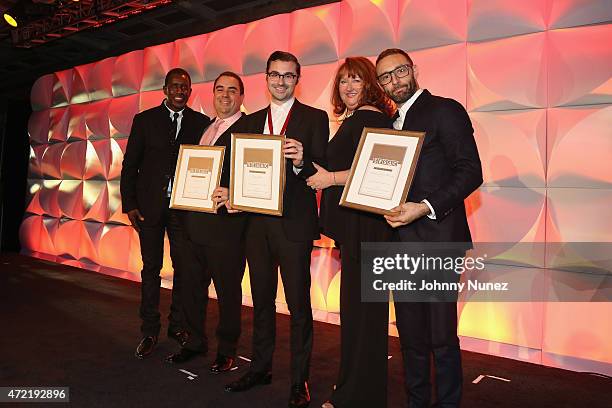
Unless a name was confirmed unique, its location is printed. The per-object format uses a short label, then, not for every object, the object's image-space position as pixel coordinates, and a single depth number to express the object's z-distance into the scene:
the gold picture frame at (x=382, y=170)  1.76
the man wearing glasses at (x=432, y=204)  1.82
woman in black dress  2.08
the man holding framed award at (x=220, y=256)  2.62
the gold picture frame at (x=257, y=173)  2.14
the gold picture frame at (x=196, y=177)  2.54
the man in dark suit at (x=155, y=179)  3.03
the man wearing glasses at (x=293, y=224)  2.24
